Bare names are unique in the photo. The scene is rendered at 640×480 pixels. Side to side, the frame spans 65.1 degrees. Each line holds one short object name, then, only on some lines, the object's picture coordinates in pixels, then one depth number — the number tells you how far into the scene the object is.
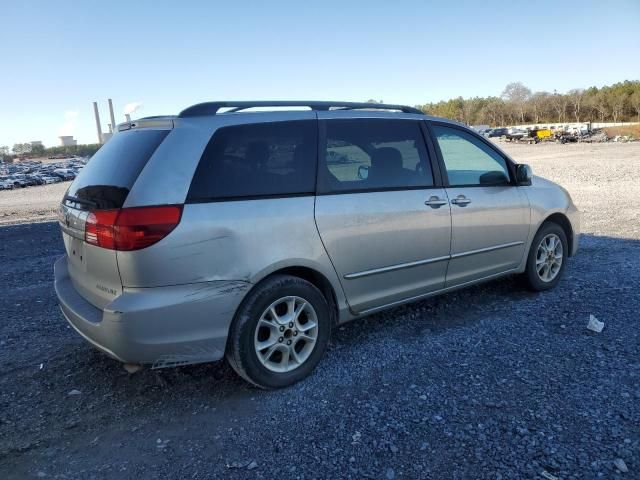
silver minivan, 2.90
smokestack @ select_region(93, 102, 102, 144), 136.50
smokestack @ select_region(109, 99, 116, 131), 118.31
